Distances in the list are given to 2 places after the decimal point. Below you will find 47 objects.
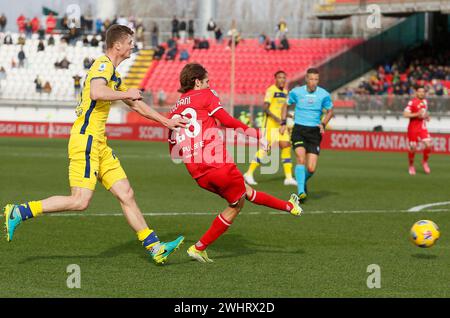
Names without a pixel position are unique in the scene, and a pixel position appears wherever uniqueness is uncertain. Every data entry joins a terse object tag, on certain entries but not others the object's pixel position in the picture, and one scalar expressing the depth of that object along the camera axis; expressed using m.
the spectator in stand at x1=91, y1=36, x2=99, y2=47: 54.91
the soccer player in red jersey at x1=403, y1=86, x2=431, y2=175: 23.23
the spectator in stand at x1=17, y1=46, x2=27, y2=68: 54.53
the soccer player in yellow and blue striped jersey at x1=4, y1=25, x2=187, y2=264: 9.01
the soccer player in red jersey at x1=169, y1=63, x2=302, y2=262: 9.34
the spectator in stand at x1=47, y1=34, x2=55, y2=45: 55.12
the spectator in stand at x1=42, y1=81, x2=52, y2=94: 52.03
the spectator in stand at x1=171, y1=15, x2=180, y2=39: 55.70
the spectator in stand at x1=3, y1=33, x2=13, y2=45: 56.38
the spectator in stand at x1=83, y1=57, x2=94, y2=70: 52.09
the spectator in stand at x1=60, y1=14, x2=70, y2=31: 55.34
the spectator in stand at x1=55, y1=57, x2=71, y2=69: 53.53
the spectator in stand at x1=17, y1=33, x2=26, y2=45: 55.88
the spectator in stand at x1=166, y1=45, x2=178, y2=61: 54.84
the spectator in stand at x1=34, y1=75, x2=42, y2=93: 52.19
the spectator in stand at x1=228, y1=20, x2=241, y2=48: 54.56
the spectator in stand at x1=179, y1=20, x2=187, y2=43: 56.25
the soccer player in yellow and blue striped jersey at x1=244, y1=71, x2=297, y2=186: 19.42
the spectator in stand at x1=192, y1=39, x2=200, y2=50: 55.06
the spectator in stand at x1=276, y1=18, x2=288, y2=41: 53.81
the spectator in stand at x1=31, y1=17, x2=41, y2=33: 57.49
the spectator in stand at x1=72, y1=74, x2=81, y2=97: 51.00
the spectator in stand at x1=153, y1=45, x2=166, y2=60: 55.17
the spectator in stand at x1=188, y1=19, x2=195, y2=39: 56.59
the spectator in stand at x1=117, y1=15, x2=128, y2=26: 53.29
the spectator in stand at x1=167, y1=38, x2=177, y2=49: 55.80
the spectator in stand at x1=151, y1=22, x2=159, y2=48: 56.39
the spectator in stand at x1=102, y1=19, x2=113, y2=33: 55.84
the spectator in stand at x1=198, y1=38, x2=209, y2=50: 54.69
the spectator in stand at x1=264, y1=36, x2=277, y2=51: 53.66
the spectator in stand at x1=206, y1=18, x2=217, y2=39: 55.50
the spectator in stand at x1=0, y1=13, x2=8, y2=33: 57.75
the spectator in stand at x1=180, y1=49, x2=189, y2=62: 54.28
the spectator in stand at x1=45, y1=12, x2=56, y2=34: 56.84
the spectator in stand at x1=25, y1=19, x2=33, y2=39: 56.88
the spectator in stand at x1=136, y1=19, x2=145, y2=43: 55.00
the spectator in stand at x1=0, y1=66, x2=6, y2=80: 54.09
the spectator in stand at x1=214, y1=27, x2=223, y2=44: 55.06
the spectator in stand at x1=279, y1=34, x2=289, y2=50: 53.35
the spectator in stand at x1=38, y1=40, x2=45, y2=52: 54.75
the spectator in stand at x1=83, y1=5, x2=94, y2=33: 57.37
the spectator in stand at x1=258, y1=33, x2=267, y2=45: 54.56
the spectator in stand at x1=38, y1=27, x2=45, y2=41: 56.18
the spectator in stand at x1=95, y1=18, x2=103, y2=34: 56.48
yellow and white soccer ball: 9.93
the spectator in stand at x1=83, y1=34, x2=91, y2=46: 55.34
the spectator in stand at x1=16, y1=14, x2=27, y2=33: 58.06
